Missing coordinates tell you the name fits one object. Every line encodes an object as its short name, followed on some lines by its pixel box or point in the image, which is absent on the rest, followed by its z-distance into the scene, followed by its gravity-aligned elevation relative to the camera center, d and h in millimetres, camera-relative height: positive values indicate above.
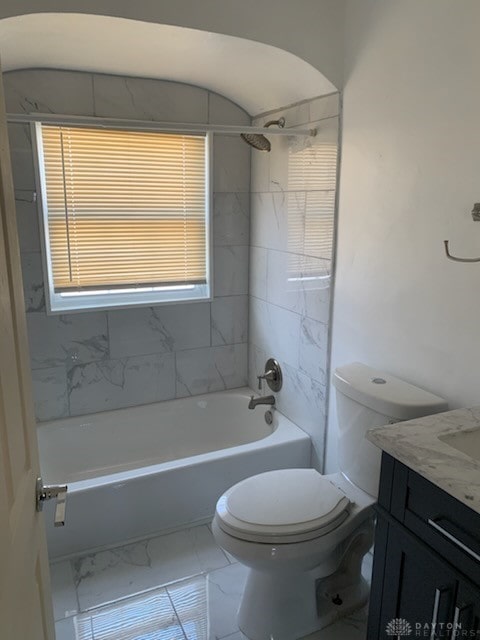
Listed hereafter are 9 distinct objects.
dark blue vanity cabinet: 1048 -841
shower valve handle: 2771 -952
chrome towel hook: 1452 -141
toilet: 1571 -1041
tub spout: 2752 -1085
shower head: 2424 +361
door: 797 -487
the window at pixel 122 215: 2469 -31
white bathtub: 2109 -1297
